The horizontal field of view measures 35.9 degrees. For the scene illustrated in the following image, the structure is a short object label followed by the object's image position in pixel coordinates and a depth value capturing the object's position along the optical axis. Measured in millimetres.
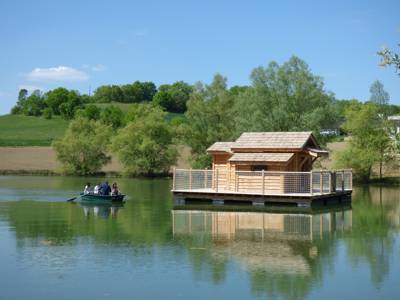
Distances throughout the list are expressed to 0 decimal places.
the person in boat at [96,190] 37719
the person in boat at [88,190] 37500
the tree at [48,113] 136488
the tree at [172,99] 153125
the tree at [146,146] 73375
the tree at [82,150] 77188
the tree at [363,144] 61500
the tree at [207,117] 67875
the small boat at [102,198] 36719
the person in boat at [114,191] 36944
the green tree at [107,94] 174500
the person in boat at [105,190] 37469
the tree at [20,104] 159825
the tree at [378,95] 72250
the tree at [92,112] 130413
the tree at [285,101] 59281
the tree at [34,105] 145500
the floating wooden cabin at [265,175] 36906
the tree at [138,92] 180500
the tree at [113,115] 123938
